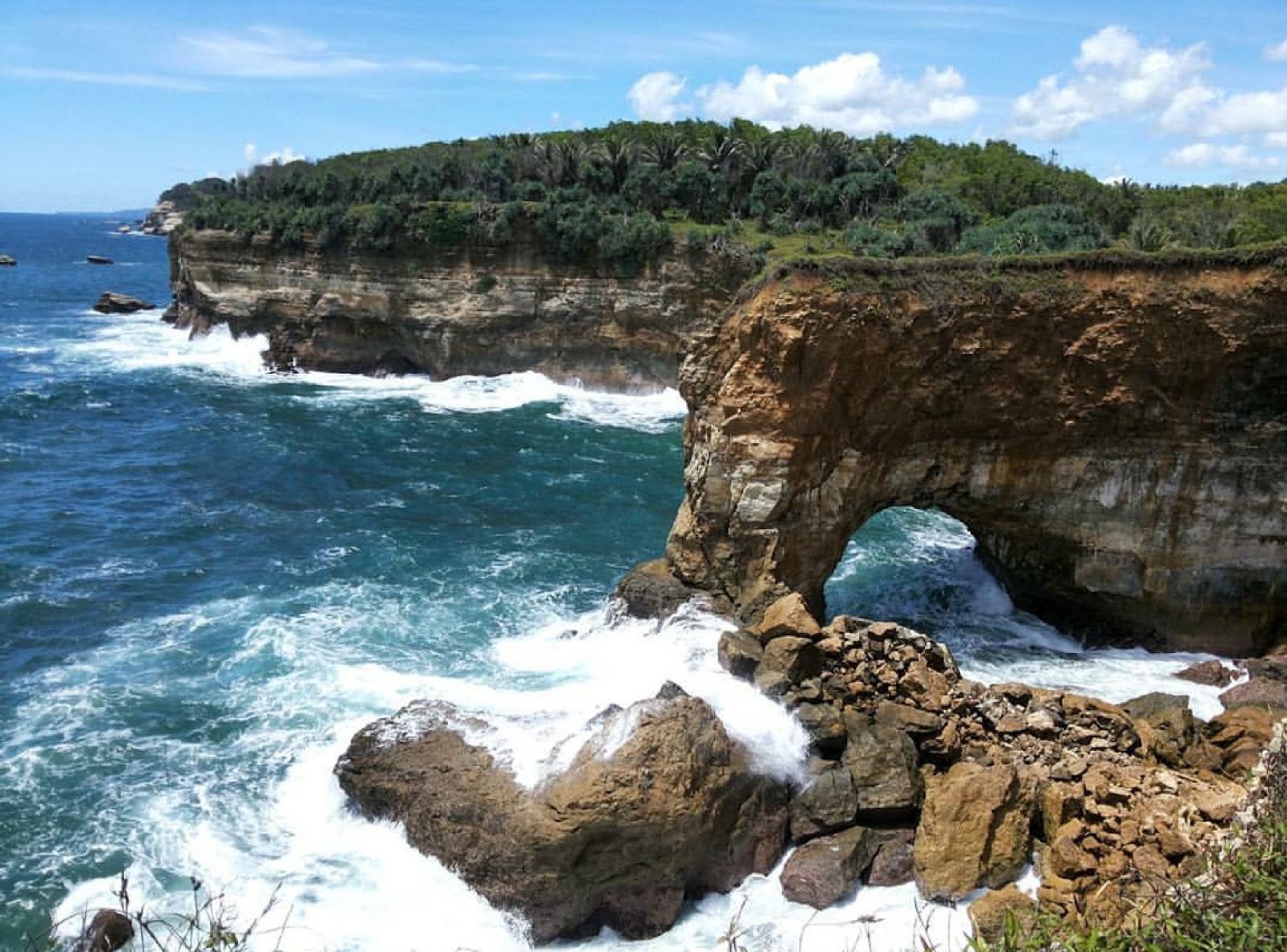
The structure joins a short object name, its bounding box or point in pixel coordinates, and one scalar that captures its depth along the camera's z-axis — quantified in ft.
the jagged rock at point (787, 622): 65.87
